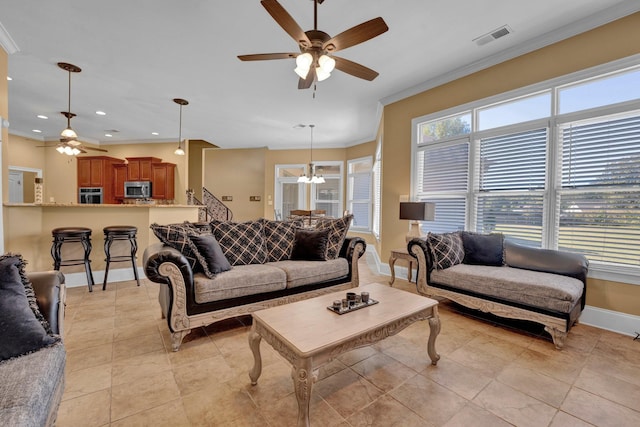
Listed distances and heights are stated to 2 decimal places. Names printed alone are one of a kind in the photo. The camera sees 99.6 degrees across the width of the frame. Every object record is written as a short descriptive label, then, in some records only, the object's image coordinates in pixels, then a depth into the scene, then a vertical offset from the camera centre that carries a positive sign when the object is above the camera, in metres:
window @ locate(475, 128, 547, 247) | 3.15 +0.29
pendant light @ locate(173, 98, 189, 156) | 4.82 +1.88
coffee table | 1.37 -0.72
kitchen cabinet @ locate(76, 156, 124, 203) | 7.23 +0.85
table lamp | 3.69 -0.06
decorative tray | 1.85 -0.71
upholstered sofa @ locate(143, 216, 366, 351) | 2.26 -0.63
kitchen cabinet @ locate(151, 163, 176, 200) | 7.37 +0.68
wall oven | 7.24 +0.25
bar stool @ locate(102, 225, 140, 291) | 3.84 -0.51
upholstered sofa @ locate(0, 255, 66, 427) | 0.94 -0.65
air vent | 2.90 +1.93
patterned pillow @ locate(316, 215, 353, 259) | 3.35 -0.35
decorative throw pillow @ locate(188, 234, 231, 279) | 2.52 -0.48
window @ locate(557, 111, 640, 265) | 2.58 +0.21
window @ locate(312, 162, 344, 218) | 8.12 +0.49
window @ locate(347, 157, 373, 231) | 7.41 +0.46
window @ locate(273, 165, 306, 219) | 8.35 +0.50
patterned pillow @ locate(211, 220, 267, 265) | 2.96 -0.41
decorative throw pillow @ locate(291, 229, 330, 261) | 3.29 -0.48
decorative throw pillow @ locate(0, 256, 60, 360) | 1.16 -0.54
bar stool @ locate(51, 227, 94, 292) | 3.57 -0.52
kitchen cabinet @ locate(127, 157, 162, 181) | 7.34 +1.00
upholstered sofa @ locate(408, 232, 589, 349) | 2.33 -0.68
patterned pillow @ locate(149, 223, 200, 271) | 2.53 -0.33
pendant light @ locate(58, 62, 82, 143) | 3.66 +1.87
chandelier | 6.59 +0.72
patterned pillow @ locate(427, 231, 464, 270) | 3.10 -0.50
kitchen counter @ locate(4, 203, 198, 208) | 3.49 -0.02
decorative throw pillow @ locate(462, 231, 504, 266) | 3.15 -0.48
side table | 3.68 -0.70
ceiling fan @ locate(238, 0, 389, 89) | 1.93 +1.30
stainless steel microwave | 7.21 +0.42
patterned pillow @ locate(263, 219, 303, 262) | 3.33 -0.41
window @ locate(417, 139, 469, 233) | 3.87 +0.39
